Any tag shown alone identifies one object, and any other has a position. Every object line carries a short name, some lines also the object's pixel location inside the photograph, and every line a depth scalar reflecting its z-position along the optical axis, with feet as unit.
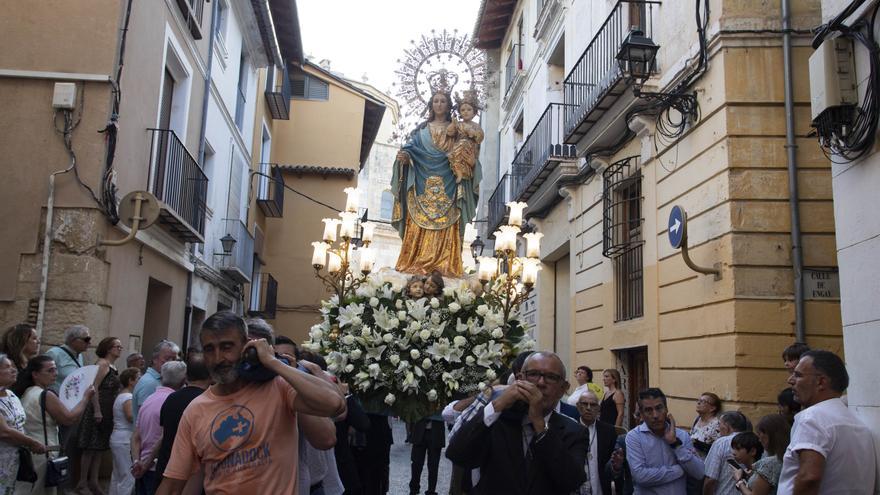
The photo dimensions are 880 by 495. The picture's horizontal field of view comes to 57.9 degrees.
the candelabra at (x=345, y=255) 21.33
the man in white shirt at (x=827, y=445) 11.58
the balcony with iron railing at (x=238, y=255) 49.99
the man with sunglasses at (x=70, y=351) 22.21
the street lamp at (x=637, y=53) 27.76
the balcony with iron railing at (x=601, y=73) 32.22
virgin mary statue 24.30
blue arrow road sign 25.88
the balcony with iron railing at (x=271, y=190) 64.44
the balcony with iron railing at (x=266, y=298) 65.16
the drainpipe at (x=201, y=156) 41.81
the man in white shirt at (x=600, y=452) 15.51
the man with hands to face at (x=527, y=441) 9.92
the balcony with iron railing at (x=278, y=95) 64.85
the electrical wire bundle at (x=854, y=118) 15.75
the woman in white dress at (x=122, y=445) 20.42
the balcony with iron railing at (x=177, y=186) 33.71
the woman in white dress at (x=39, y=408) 16.61
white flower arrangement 17.07
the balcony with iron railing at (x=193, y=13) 36.35
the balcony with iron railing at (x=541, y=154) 43.24
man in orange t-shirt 9.12
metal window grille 33.63
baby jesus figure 24.00
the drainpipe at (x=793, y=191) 23.55
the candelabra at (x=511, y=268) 20.24
